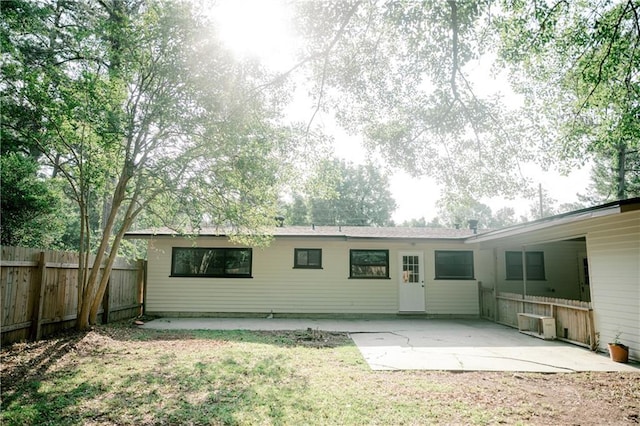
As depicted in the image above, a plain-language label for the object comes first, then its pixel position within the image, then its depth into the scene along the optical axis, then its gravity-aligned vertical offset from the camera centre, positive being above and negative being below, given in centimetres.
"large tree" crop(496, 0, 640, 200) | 584 +331
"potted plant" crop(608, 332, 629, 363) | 642 -148
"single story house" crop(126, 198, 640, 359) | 1196 -38
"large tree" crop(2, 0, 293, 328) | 661 +254
